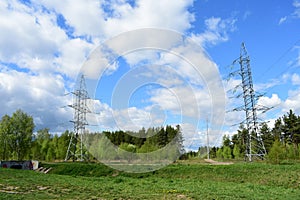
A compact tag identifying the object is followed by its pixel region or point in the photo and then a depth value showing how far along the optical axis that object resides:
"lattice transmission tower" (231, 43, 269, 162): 38.75
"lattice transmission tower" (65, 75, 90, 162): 51.94
